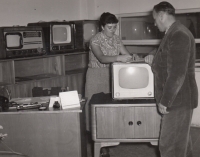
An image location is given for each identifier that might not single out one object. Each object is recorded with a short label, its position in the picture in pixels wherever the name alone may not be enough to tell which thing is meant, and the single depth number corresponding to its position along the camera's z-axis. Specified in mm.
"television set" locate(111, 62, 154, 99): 2584
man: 2234
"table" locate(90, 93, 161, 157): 2521
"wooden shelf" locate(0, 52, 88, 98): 3768
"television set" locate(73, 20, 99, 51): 4188
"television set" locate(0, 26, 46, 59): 3410
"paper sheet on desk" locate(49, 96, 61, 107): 2586
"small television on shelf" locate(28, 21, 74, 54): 3871
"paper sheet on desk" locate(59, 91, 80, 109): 2500
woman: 3027
